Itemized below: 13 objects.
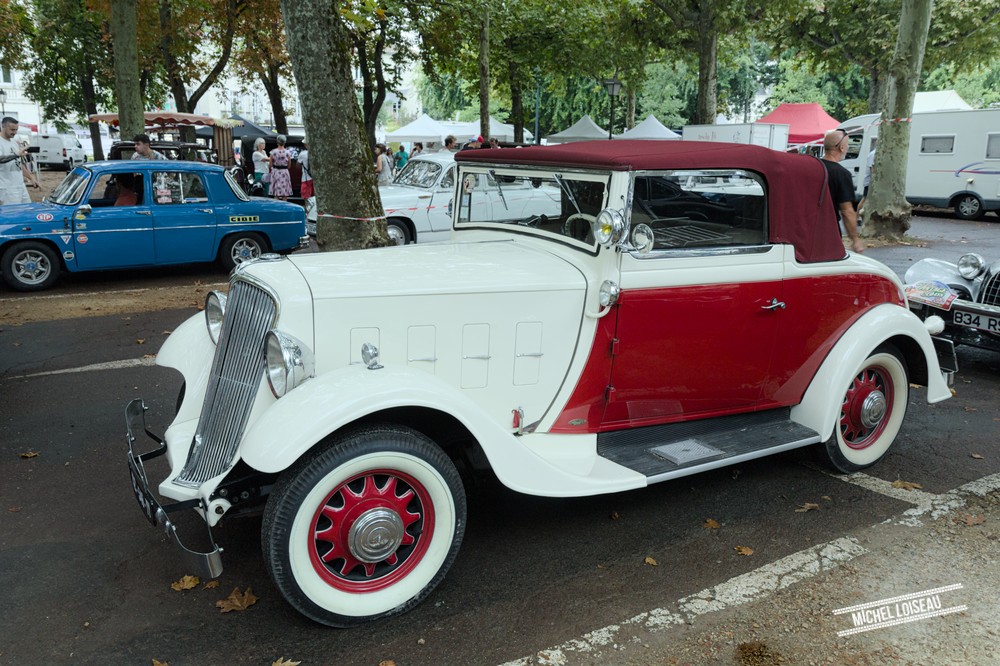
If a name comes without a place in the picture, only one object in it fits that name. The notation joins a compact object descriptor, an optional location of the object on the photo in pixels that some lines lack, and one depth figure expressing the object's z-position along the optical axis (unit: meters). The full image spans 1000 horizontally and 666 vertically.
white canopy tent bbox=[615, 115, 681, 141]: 22.95
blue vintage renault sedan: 9.20
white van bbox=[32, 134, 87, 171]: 34.84
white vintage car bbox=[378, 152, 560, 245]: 11.99
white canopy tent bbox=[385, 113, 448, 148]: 29.36
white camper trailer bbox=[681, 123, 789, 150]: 18.53
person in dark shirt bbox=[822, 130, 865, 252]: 5.89
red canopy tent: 27.34
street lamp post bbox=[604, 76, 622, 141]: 24.11
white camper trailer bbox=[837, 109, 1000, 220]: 18.55
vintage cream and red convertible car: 2.97
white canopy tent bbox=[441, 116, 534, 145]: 31.83
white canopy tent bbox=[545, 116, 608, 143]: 26.80
